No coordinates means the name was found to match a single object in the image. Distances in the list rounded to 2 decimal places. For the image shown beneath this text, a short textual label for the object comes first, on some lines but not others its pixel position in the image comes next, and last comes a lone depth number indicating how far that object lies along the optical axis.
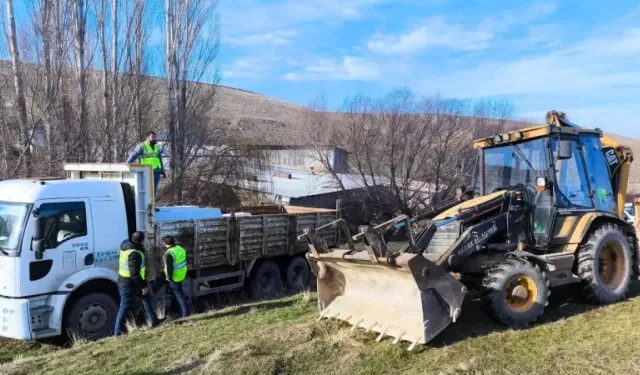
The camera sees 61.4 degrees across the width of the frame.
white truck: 6.99
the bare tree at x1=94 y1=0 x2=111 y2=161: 14.62
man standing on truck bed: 9.45
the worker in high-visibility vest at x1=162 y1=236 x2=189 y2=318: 8.02
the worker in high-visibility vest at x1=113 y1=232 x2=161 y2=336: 7.48
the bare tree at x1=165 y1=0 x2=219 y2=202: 17.36
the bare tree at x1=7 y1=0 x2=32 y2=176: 11.59
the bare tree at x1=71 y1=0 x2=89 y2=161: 13.75
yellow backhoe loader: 5.71
